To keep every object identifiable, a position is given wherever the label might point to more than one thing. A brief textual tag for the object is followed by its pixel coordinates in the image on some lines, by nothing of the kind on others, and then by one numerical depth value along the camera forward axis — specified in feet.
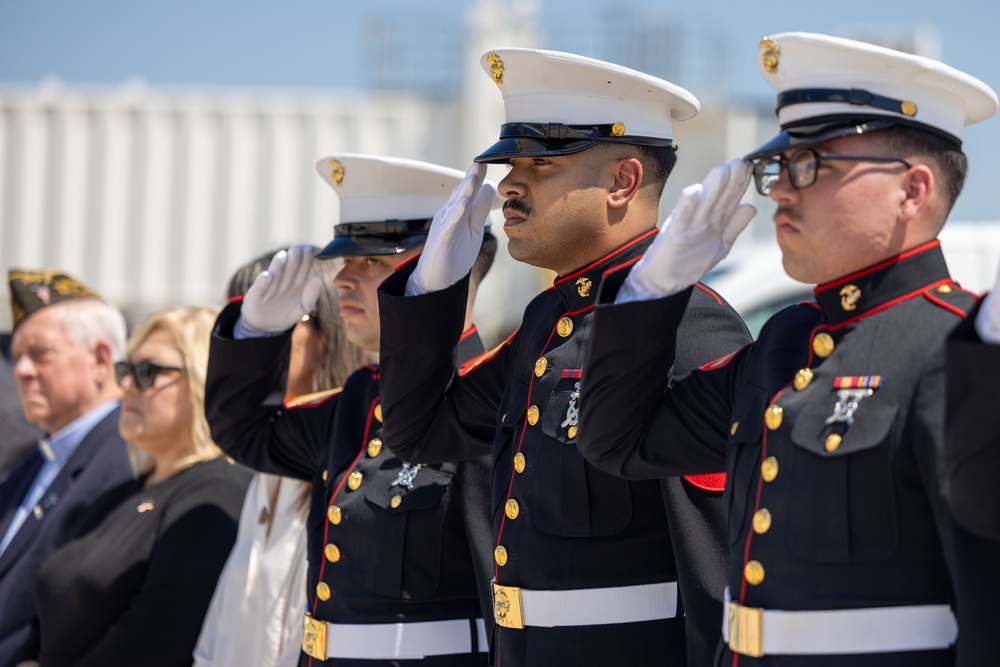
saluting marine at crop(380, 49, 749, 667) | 16.46
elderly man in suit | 29.86
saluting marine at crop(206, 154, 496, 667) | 20.36
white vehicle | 32.58
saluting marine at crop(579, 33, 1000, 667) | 12.49
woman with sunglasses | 26.03
